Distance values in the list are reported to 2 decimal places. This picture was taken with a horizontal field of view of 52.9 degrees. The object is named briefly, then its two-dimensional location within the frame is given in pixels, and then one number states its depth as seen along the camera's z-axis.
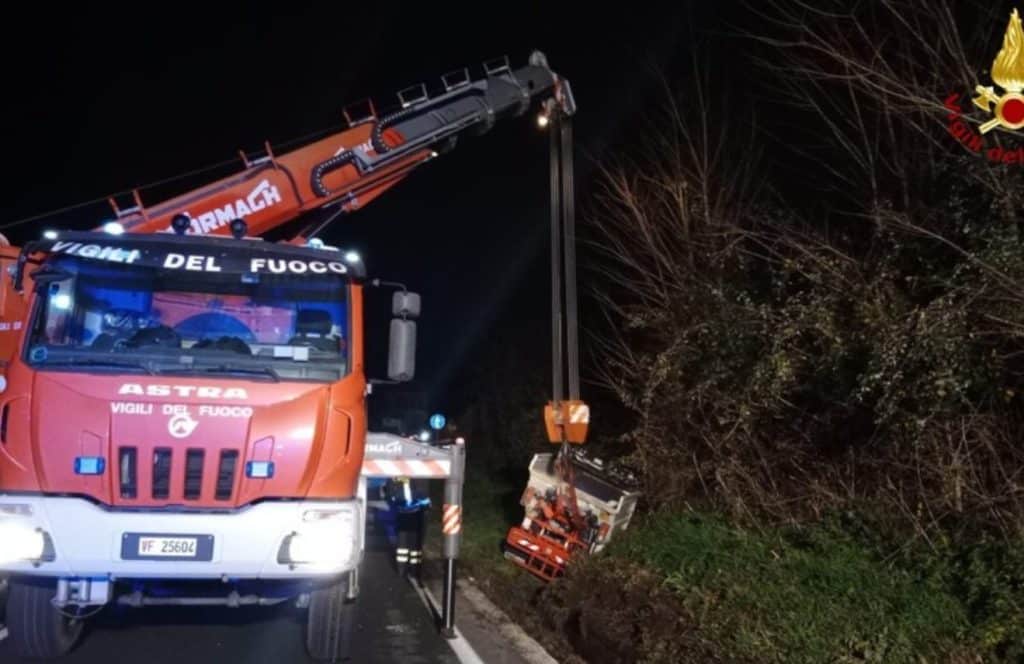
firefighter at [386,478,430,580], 11.09
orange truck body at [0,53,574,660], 6.32
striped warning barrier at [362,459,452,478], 8.04
